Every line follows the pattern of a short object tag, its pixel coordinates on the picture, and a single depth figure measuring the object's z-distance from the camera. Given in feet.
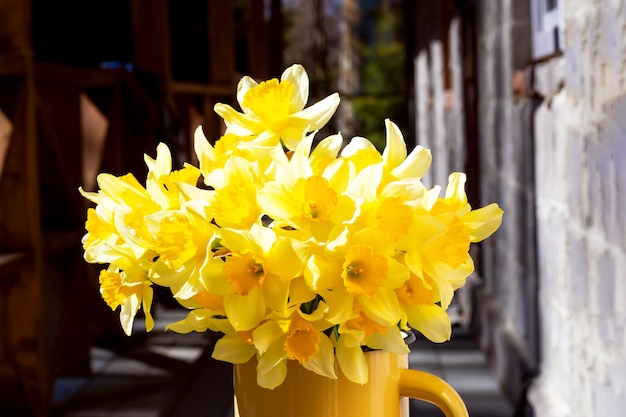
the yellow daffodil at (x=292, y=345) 3.02
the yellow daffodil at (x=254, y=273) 3.01
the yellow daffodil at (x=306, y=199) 3.01
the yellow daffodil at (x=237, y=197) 3.07
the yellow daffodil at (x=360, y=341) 3.05
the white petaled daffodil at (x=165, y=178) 3.22
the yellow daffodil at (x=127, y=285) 3.19
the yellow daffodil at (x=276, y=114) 3.25
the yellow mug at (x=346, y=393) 3.13
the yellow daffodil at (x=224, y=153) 3.14
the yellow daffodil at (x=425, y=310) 3.10
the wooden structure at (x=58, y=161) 10.37
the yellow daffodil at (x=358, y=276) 2.97
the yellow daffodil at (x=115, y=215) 3.19
